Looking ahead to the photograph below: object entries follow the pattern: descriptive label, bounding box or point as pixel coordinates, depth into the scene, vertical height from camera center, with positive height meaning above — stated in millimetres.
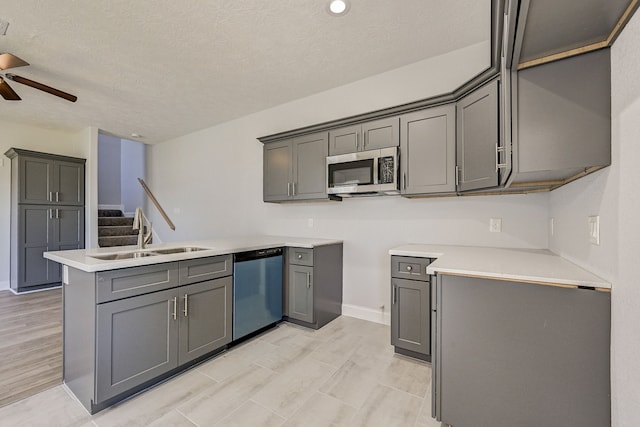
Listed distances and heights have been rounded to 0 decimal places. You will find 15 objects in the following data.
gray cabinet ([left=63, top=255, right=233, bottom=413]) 1588 -741
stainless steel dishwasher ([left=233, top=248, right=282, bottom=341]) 2396 -735
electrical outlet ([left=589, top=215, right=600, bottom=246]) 1203 -74
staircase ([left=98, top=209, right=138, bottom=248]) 5138 -368
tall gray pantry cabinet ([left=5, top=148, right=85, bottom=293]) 4176 -27
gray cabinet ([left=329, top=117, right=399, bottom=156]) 2559 +747
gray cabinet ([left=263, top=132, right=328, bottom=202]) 2994 +505
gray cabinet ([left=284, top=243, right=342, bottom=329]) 2793 -770
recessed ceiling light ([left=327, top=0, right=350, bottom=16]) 1969 +1503
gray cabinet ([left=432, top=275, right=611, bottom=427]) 1134 -645
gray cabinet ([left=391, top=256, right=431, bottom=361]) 2133 -754
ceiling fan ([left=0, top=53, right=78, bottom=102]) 2207 +1179
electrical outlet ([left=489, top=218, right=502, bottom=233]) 2350 -104
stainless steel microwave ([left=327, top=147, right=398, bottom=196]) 2521 +390
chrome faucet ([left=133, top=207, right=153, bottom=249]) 2164 -129
